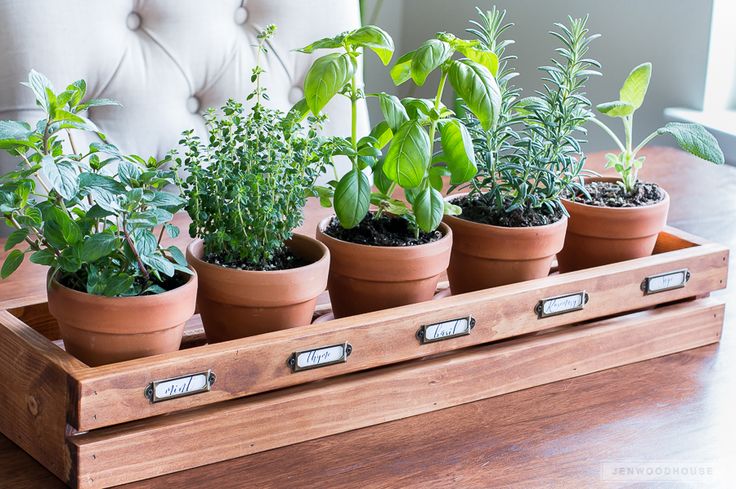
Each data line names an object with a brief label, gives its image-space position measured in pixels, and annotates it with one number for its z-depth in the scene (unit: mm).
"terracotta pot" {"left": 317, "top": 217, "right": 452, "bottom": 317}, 1312
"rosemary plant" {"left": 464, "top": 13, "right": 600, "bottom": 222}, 1405
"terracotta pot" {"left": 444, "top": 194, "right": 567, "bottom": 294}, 1376
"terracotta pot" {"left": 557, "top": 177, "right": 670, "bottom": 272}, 1445
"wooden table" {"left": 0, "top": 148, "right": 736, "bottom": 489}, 1199
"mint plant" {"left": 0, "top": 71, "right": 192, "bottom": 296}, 1171
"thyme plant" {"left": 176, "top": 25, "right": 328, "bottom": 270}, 1247
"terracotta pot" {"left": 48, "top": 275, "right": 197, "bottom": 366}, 1183
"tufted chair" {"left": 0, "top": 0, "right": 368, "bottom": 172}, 1748
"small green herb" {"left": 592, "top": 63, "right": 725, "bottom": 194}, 1433
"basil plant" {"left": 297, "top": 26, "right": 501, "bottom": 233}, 1287
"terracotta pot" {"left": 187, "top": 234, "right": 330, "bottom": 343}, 1246
